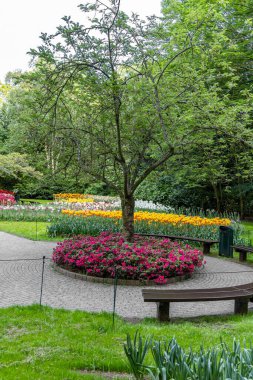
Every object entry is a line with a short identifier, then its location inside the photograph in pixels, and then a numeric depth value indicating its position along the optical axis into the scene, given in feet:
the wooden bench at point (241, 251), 34.27
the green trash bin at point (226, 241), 35.94
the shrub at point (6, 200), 68.74
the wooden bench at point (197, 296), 17.84
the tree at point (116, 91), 25.12
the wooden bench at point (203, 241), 37.70
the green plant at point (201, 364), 8.56
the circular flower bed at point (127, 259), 25.58
